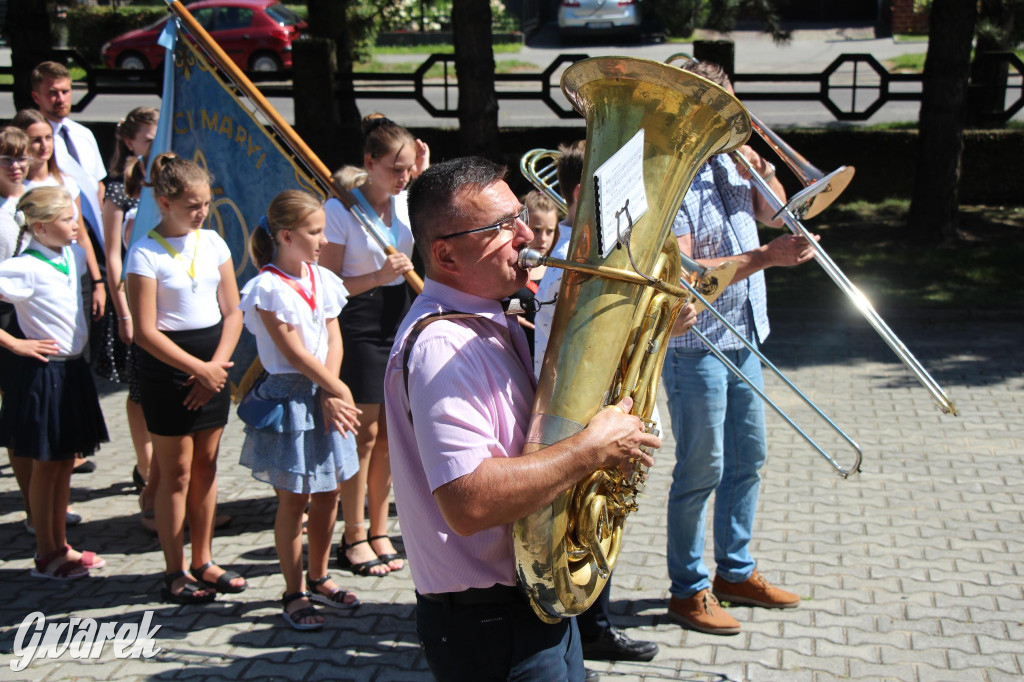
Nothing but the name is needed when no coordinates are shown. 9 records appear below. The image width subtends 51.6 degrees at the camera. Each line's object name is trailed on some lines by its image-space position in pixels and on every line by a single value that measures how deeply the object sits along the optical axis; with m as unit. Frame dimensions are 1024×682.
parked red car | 21.53
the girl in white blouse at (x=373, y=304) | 4.45
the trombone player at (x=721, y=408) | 3.80
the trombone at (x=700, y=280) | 3.06
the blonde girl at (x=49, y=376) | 4.39
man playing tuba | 2.05
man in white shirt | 5.81
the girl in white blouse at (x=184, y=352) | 4.09
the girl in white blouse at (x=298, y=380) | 3.94
